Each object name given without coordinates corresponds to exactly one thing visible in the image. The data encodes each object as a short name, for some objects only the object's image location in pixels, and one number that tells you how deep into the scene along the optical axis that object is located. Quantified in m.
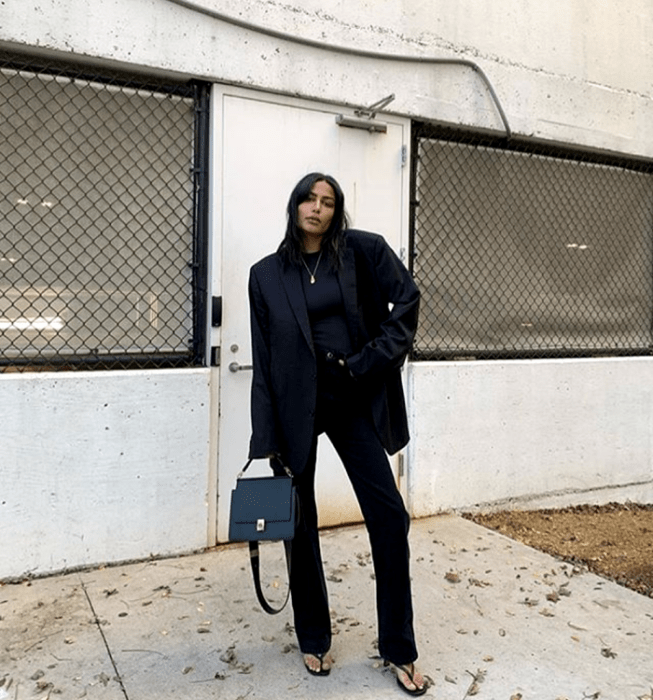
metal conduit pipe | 3.64
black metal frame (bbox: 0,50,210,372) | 3.47
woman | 2.38
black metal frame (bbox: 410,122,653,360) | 4.50
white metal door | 3.75
